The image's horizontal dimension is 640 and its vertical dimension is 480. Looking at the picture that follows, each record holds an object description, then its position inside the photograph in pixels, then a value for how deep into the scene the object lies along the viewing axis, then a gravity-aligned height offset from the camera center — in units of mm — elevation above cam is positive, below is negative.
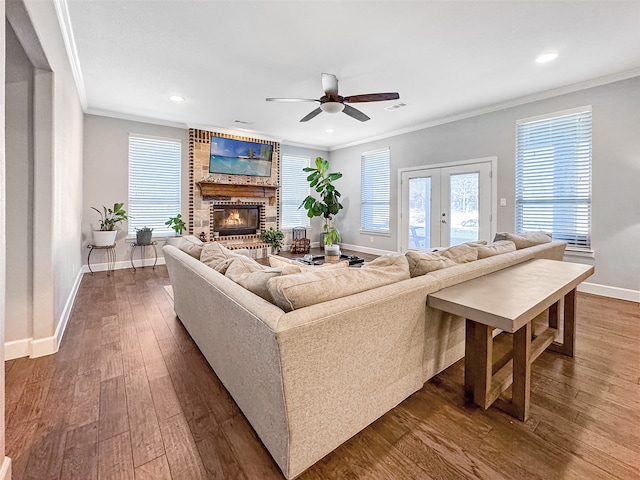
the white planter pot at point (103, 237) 4672 -42
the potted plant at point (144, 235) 5191 -5
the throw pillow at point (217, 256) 2006 -156
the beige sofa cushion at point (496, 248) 2436 -94
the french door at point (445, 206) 5004 +592
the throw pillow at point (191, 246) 2586 -98
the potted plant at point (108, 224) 4696 +174
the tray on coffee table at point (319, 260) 4266 -354
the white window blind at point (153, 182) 5414 +996
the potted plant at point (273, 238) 6720 -48
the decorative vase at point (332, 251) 4633 -232
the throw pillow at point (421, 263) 1846 -164
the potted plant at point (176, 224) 5547 +211
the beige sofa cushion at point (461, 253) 2166 -117
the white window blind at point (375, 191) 6672 +1071
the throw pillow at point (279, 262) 2039 -208
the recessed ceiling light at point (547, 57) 3170 +1976
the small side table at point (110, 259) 5057 -435
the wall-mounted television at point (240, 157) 6168 +1710
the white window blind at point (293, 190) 7344 +1179
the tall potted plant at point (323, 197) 6594 +917
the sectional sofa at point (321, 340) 1169 -493
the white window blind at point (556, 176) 3951 +885
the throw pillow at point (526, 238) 3113 -1
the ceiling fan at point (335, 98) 3430 +1650
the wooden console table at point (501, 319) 1455 -386
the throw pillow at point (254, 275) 1465 -221
